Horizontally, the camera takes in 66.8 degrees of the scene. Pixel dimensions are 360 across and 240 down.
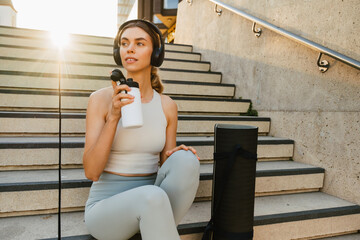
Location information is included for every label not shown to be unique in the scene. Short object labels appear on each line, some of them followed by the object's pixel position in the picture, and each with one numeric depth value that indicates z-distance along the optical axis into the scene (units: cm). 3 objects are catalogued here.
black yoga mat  146
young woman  109
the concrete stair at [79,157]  163
